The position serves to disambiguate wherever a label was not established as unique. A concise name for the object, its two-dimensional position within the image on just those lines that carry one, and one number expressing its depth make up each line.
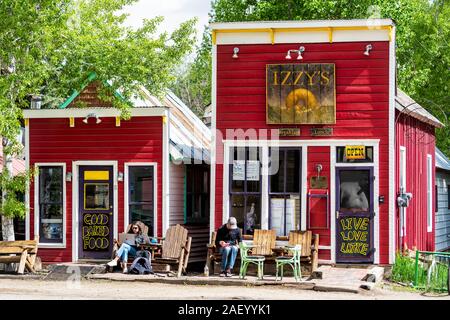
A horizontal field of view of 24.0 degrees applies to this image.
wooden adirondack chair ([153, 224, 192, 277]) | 23.19
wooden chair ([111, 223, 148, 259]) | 23.86
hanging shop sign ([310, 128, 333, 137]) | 23.20
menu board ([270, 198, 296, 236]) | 23.42
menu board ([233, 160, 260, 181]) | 23.56
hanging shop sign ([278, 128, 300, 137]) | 23.34
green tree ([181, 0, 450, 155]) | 38.25
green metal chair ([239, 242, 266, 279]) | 22.00
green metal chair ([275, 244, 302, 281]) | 21.69
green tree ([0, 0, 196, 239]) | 23.64
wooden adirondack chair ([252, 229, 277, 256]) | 22.62
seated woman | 23.20
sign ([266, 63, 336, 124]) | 23.19
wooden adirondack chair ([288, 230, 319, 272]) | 22.16
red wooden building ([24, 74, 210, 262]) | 24.91
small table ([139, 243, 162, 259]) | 23.58
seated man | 22.33
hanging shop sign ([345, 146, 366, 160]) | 23.09
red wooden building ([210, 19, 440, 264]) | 23.03
